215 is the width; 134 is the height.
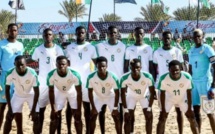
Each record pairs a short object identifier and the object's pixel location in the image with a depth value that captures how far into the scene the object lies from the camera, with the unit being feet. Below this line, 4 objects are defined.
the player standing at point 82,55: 26.05
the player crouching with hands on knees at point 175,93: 23.88
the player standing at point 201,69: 24.81
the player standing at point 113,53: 26.46
